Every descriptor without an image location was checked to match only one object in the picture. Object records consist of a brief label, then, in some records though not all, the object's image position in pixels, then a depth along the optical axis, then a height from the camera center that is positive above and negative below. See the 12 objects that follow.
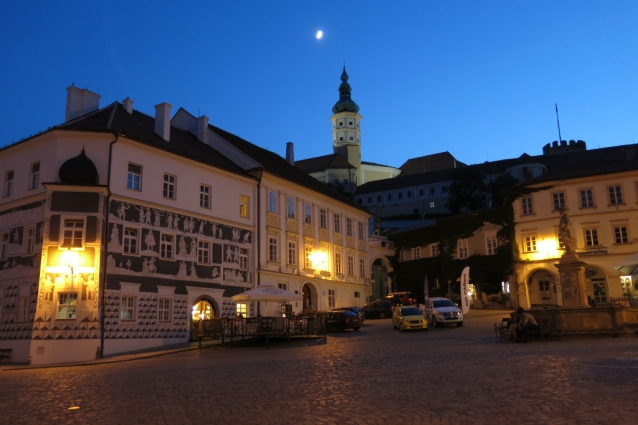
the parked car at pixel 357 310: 35.62 +0.86
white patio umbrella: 29.11 +1.51
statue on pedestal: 24.58 +3.50
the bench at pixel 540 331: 22.28 -0.41
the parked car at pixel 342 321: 33.88 +0.21
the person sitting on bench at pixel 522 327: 21.97 -0.24
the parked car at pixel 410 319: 31.52 +0.21
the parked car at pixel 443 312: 33.28 +0.55
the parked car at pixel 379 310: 44.19 +1.00
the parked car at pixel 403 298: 47.05 +2.04
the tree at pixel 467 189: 87.31 +19.09
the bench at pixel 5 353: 27.86 -0.92
